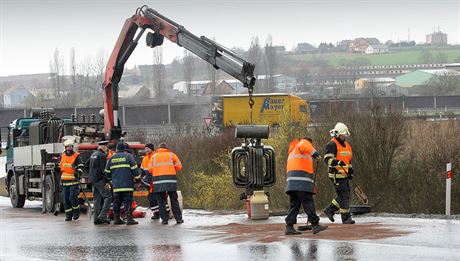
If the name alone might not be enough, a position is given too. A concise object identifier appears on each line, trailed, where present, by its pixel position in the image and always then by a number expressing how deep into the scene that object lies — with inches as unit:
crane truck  969.5
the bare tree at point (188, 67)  5054.1
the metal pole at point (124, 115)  3011.6
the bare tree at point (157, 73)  4766.2
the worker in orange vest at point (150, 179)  857.5
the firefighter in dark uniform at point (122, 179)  819.4
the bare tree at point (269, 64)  5039.4
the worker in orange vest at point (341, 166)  705.6
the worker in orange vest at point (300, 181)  657.6
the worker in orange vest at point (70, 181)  898.7
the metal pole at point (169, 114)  3107.8
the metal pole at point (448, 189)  809.5
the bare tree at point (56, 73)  4967.3
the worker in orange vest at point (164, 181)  807.1
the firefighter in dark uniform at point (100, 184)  845.8
